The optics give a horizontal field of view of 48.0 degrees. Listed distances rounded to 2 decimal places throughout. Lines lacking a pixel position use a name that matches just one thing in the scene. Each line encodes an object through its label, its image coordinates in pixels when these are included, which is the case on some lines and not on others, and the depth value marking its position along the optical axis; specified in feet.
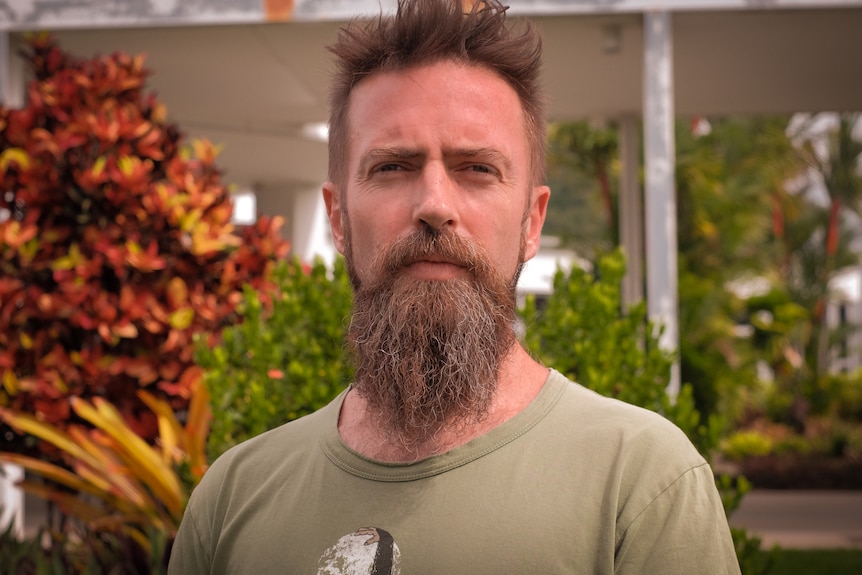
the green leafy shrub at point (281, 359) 11.03
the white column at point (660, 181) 16.66
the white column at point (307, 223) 38.65
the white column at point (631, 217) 28.35
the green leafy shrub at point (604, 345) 11.08
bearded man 4.58
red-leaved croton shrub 13.91
